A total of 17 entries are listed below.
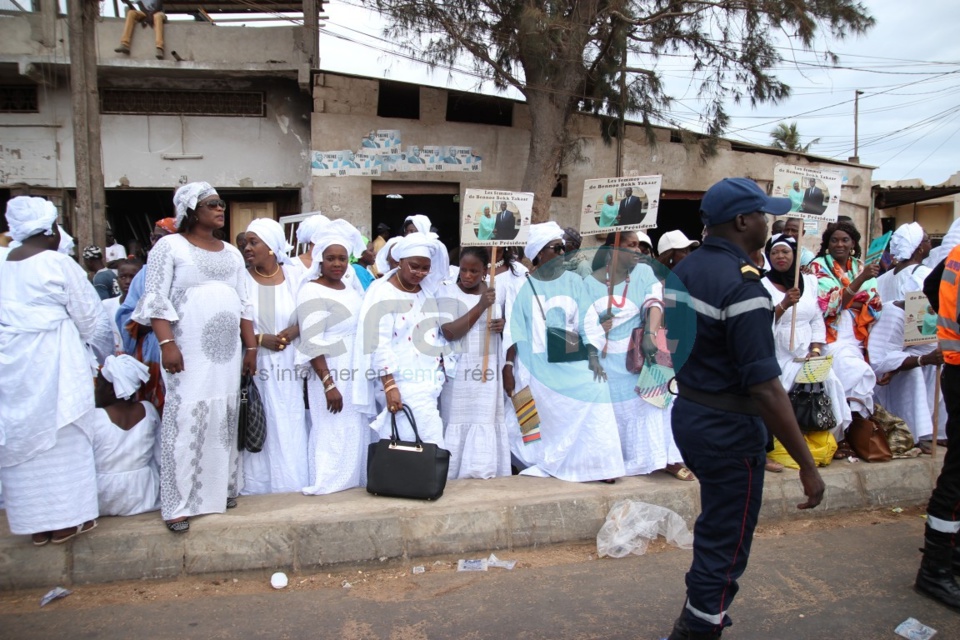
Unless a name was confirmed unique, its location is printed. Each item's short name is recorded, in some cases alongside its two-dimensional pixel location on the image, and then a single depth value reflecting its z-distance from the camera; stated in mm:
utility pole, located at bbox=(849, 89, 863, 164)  34594
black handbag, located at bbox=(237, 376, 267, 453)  4305
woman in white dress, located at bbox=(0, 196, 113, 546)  3568
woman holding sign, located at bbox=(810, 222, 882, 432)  5312
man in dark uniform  2562
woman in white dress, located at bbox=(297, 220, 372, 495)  4492
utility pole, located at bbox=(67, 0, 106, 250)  9633
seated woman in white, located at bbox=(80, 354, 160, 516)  3918
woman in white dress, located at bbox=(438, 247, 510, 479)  4840
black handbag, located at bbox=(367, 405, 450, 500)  4133
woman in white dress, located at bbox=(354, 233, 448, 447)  4383
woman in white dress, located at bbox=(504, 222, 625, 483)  4684
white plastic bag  4109
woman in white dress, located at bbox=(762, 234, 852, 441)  5043
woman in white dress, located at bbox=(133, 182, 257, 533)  3713
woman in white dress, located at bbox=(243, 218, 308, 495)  4531
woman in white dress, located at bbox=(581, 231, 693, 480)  4816
